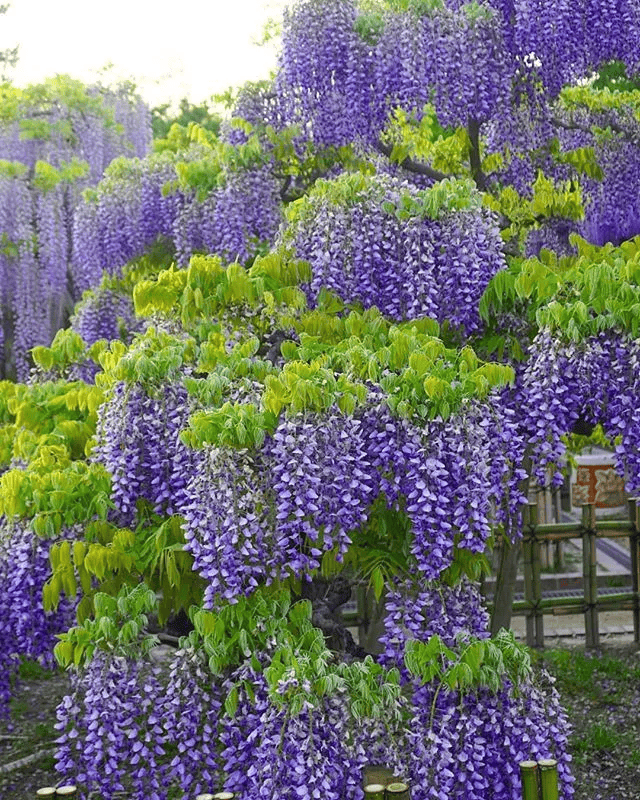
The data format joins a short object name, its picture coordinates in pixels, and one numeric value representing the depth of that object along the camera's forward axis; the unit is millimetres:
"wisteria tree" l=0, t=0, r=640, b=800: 4348
